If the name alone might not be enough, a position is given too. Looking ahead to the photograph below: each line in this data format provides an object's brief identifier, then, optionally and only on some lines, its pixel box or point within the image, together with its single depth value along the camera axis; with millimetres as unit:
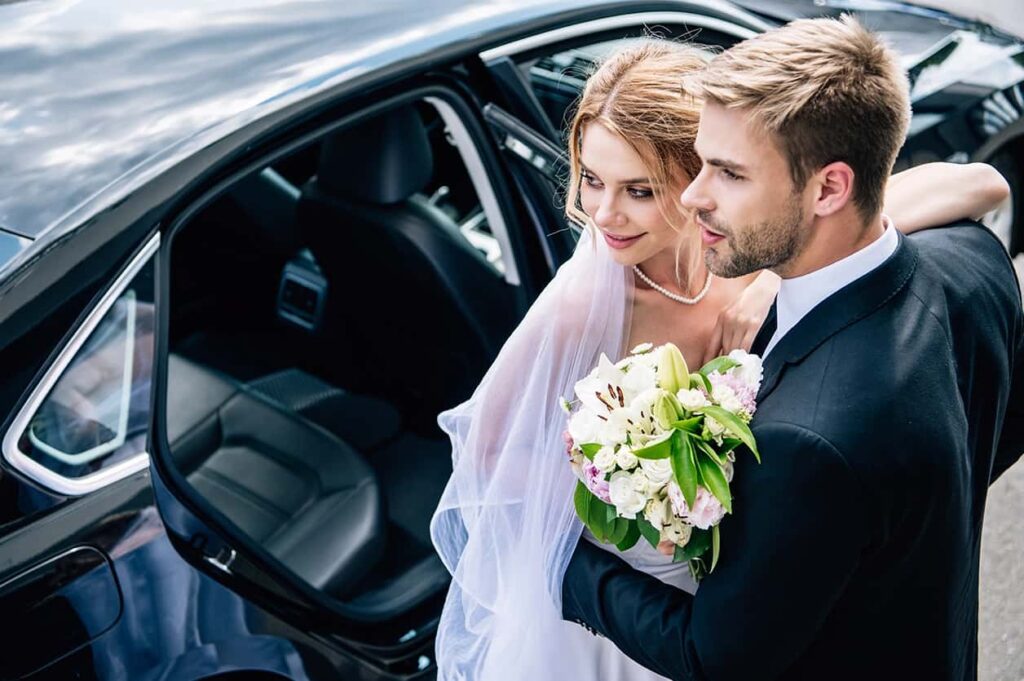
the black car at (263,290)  1638
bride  1778
